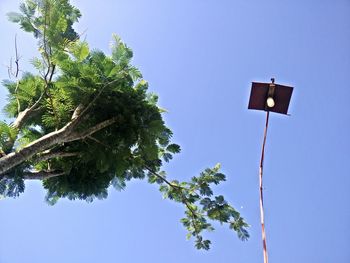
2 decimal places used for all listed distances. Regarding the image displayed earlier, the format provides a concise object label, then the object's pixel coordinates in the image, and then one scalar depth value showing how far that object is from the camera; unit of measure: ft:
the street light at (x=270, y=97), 22.88
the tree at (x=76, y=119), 24.77
